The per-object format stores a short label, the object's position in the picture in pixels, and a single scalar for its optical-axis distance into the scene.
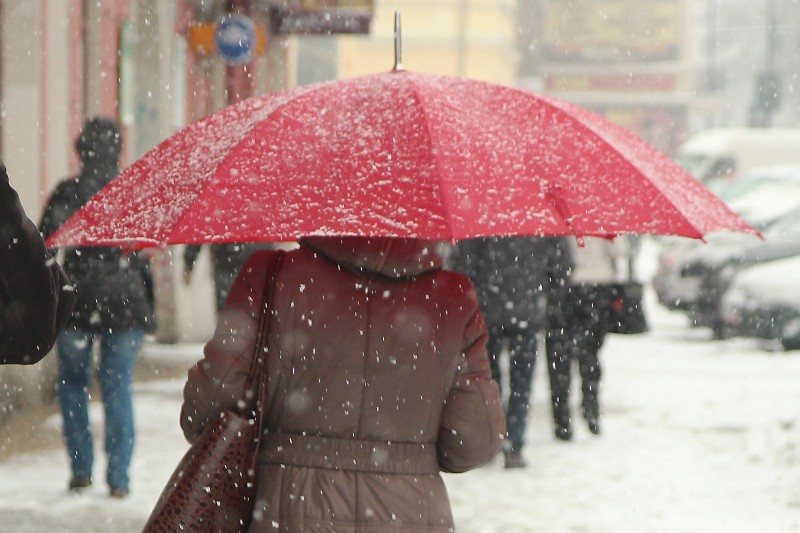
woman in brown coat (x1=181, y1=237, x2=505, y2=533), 6.76
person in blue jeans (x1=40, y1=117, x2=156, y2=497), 13.95
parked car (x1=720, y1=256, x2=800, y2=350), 28.69
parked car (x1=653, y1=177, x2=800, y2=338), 33.25
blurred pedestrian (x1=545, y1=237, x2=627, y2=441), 19.06
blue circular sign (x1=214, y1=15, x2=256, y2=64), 29.09
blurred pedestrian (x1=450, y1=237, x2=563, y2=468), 16.27
